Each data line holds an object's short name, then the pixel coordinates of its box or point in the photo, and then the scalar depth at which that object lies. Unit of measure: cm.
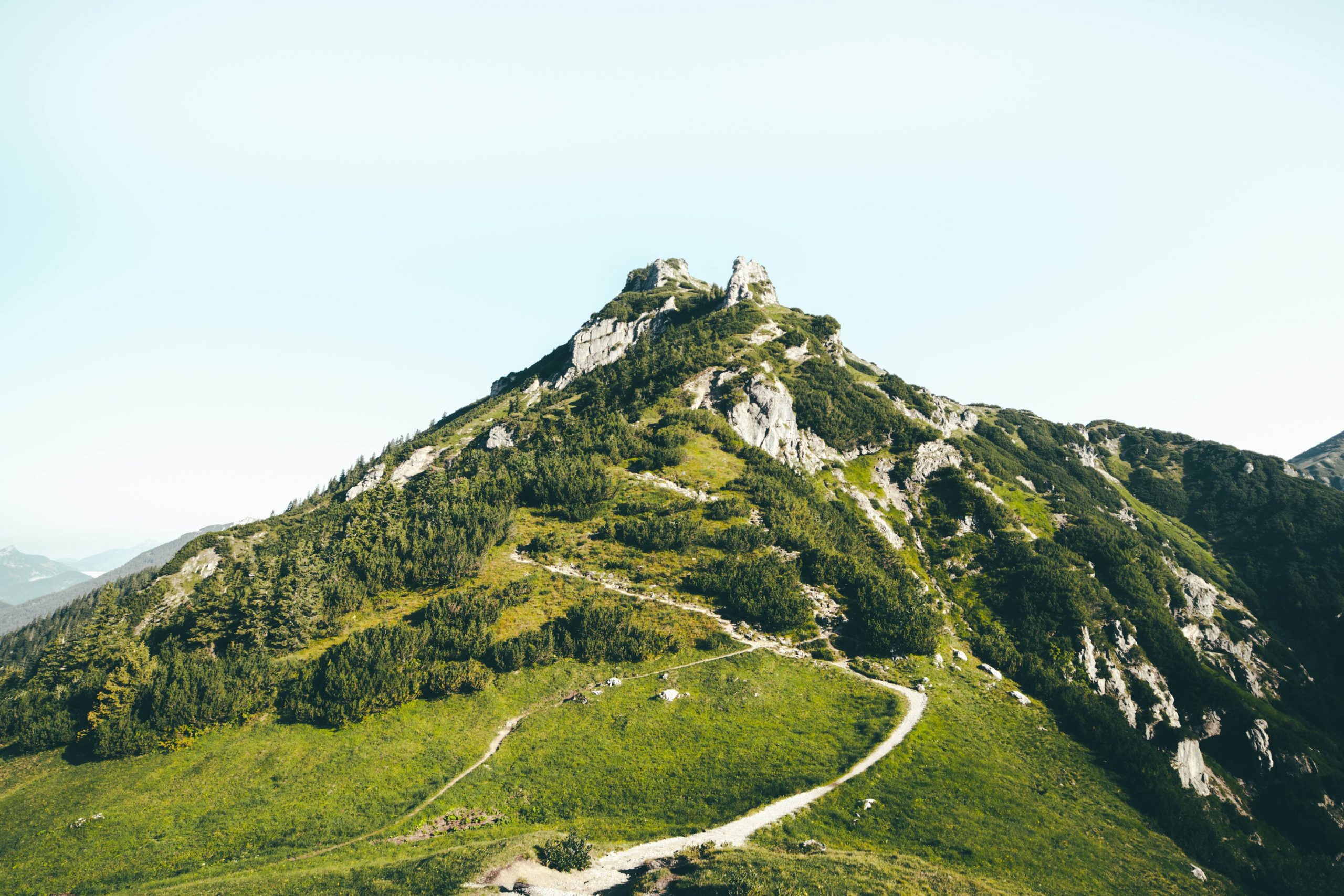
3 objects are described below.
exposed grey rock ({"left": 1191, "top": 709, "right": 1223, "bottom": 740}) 8238
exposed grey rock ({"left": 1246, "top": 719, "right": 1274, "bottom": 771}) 7700
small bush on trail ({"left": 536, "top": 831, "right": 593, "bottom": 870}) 3042
